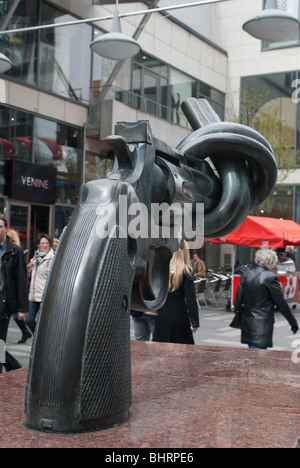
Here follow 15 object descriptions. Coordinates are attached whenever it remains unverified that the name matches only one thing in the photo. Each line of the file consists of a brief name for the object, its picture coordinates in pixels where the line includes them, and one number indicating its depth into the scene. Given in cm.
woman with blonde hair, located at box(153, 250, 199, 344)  625
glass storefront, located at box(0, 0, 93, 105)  1556
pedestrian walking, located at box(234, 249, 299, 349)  637
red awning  1437
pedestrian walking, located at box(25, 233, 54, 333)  894
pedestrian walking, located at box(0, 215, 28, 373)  582
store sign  1541
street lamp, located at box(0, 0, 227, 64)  922
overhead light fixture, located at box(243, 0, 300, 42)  858
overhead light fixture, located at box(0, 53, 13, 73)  948
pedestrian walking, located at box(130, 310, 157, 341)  711
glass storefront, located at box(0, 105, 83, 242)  1532
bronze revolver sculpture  194
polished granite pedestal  190
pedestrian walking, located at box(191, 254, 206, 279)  1730
